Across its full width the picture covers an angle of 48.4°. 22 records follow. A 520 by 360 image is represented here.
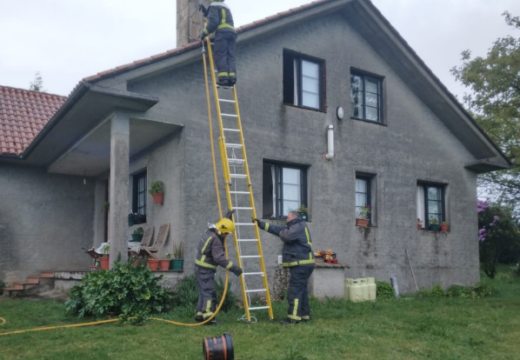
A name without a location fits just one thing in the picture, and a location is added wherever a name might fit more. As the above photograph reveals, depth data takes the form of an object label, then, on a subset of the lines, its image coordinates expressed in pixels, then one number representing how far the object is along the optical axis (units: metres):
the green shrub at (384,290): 13.48
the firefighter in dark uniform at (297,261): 8.96
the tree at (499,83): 20.41
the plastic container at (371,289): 12.63
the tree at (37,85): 42.25
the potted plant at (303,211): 12.87
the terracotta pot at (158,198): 12.06
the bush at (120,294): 9.35
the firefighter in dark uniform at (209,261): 8.88
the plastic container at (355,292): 12.35
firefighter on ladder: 10.72
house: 11.28
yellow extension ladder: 11.65
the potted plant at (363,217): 14.03
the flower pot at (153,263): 10.72
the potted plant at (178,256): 10.96
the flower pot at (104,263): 10.95
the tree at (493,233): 21.53
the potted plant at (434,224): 15.75
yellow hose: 8.36
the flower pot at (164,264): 10.80
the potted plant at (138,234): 12.92
